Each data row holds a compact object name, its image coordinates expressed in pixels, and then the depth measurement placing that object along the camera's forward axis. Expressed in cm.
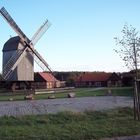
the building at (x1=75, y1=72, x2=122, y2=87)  6321
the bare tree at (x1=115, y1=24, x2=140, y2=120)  1107
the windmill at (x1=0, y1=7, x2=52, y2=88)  3598
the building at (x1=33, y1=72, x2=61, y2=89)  5349
